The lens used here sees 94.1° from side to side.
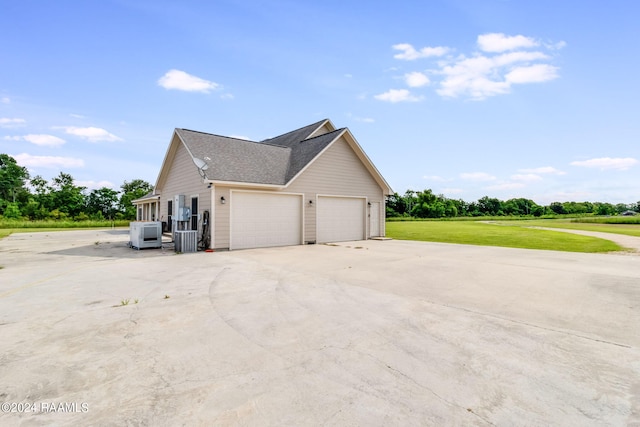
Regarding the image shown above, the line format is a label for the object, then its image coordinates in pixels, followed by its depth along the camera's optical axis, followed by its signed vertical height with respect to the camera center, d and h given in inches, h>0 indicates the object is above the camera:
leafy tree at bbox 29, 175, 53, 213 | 1493.6 +125.2
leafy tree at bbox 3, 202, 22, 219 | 1370.6 +3.5
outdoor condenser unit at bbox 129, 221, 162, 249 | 476.7 -35.9
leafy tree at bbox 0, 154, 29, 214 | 1878.7 +225.1
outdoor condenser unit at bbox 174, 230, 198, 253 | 457.1 -43.8
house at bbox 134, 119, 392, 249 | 489.7 +42.0
